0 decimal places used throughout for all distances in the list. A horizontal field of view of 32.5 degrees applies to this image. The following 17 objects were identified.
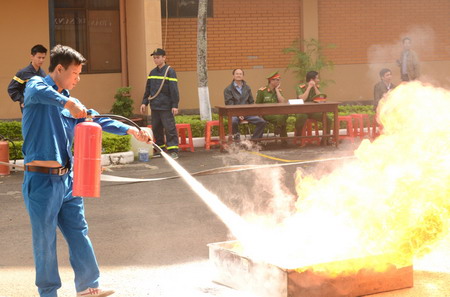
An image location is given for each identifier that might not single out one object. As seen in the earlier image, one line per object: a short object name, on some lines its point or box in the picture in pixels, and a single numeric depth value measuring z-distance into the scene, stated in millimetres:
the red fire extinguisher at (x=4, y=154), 12914
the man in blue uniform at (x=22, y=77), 12672
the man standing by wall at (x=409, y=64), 19844
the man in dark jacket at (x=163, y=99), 14961
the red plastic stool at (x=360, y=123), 17578
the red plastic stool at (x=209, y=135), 16234
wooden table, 15338
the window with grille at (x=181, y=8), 20875
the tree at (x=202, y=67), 17609
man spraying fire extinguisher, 5355
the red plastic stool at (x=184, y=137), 16020
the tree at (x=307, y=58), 21891
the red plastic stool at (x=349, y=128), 17250
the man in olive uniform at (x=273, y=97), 16578
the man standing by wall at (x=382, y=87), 16598
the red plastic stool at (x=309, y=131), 16898
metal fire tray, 5391
